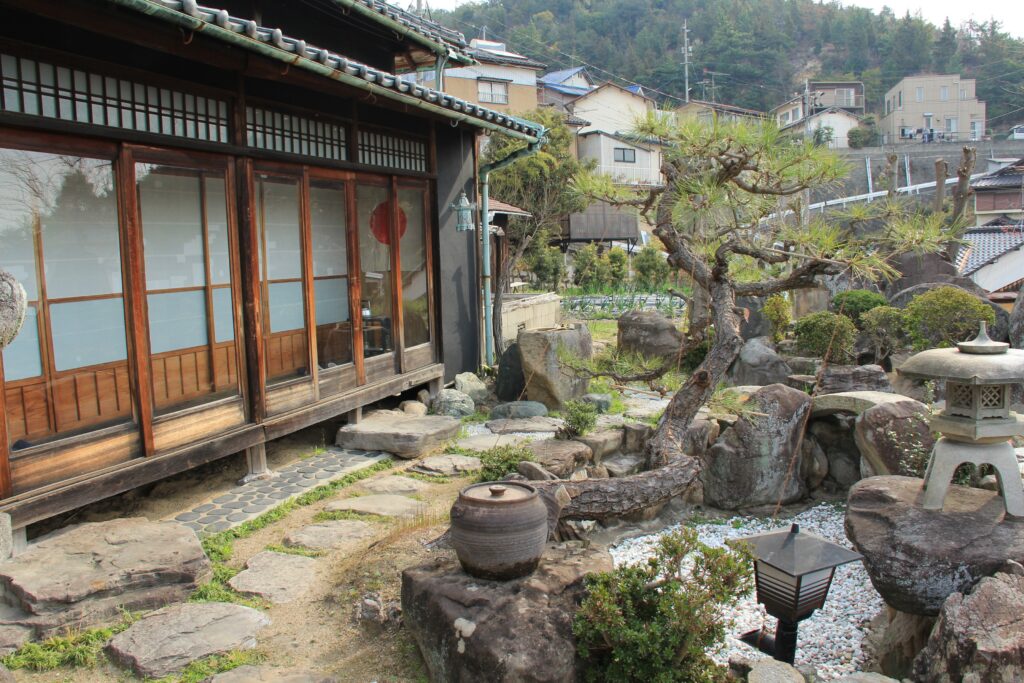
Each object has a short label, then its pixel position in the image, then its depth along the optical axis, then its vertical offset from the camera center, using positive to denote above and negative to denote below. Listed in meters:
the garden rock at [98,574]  4.34 -1.77
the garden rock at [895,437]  7.02 -1.70
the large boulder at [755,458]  8.15 -2.12
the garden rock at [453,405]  9.48 -1.68
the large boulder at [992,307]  12.73 -0.94
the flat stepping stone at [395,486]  6.95 -1.98
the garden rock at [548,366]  9.72 -1.25
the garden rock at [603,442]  7.87 -1.86
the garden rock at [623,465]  7.75 -2.07
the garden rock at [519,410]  9.37 -1.76
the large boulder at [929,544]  4.85 -1.91
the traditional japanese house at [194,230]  5.12 +0.44
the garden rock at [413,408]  9.27 -1.66
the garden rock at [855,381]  10.47 -1.69
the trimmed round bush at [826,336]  12.27 -1.25
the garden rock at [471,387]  10.17 -1.57
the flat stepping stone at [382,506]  6.37 -1.99
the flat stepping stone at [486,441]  8.14 -1.89
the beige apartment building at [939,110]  54.06 +10.57
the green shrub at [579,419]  7.87 -1.58
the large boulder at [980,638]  3.89 -2.03
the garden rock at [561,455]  7.04 -1.80
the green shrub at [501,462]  6.27 -1.60
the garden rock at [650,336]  14.09 -1.32
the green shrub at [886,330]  12.62 -1.23
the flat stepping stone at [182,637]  4.09 -2.04
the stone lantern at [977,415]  5.23 -1.14
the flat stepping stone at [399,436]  7.94 -1.72
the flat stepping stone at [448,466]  7.44 -1.93
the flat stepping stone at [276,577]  5.00 -2.05
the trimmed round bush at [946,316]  11.63 -0.93
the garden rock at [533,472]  6.23 -1.67
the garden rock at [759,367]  12.53 -1.77
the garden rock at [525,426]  8.73 -1.84
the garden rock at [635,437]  8.38 -1.90
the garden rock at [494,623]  3.81 -1.86
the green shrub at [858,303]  14.10 -0.83
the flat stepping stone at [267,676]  3.98 -2.11
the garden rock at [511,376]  10.14 -1.43
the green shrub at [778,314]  14.70 -1.03
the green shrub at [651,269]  25.09 -0.12
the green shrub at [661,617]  3.87 -1.84
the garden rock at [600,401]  9.56 -1.70
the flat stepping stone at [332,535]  5.72 -2.01
